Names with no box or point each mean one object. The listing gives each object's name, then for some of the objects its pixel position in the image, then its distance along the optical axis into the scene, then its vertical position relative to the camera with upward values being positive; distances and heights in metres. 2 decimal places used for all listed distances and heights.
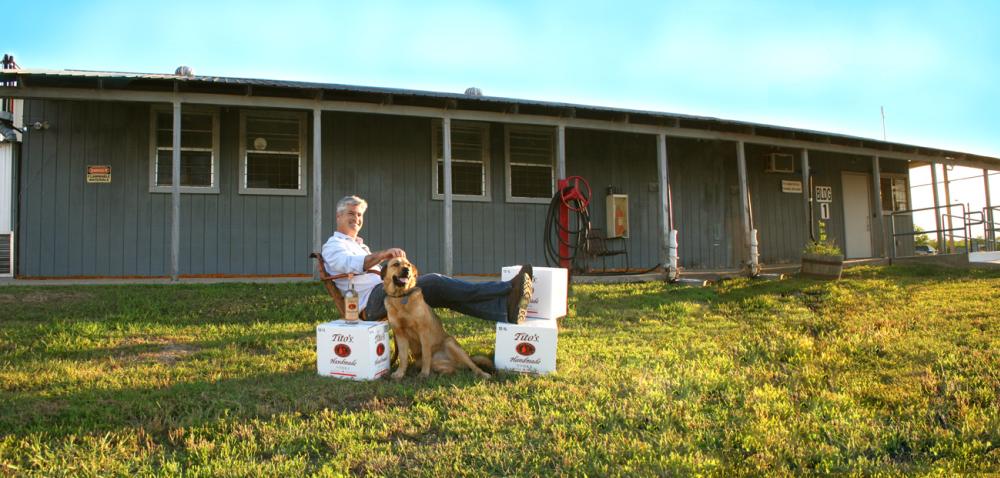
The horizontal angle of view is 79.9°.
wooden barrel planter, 8.14 -0.05
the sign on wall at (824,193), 12.05 +1.41
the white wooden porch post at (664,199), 8.66 +0.98
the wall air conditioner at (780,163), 11.38 +1.94
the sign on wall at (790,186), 11.76 +1.53
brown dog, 3.41 -0.35
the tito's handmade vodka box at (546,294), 4.12 -0.18
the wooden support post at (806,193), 9.93 +1.17
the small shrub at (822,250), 8.28 +0.19
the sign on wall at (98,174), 7.97 +1.38
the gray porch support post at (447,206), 7.79 +0.86
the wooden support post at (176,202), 7.07 +0.88
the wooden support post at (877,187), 11.05 +1.39
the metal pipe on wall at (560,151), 8.43 +1.66
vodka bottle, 3.67 -0.21
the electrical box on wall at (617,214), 9.77 +0.87
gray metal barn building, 7.72 +1.49
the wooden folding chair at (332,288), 3.83 -0.10
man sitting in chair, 3.75 -0.10
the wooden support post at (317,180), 7.35 +1.17
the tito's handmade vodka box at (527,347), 3.62 -0.48
